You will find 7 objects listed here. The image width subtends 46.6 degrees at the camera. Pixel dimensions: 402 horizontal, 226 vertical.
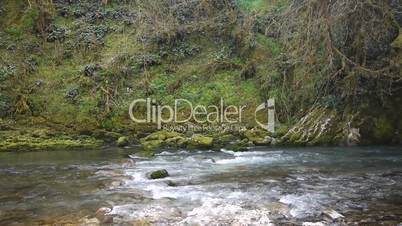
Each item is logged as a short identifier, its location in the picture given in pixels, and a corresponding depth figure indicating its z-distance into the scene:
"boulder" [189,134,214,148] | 14.59
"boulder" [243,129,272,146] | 15.20
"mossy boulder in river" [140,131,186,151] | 14.92
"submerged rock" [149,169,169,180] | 9.51
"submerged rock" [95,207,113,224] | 6.32
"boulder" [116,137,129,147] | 15.42
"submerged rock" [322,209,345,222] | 6.27
